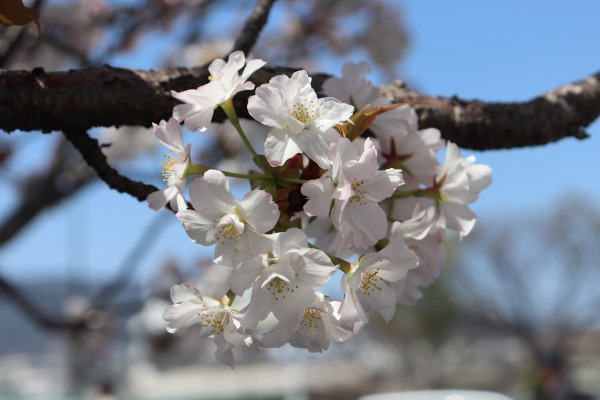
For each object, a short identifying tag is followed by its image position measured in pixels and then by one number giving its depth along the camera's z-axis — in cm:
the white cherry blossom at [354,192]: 46
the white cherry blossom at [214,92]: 49
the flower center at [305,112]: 48
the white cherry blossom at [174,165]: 48
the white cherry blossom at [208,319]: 47
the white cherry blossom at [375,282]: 47
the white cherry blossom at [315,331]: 47
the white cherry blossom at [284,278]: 45
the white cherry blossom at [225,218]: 46
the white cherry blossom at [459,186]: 52
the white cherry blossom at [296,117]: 47
